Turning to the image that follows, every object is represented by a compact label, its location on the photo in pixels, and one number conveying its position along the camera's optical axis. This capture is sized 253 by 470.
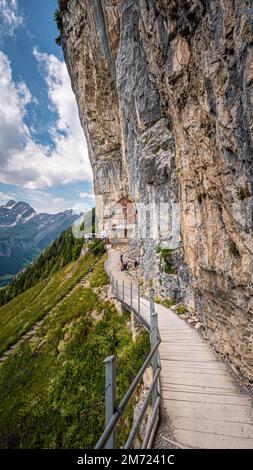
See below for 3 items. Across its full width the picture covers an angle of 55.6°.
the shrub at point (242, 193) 5.64
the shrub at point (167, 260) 15.35
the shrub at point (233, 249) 6.71
